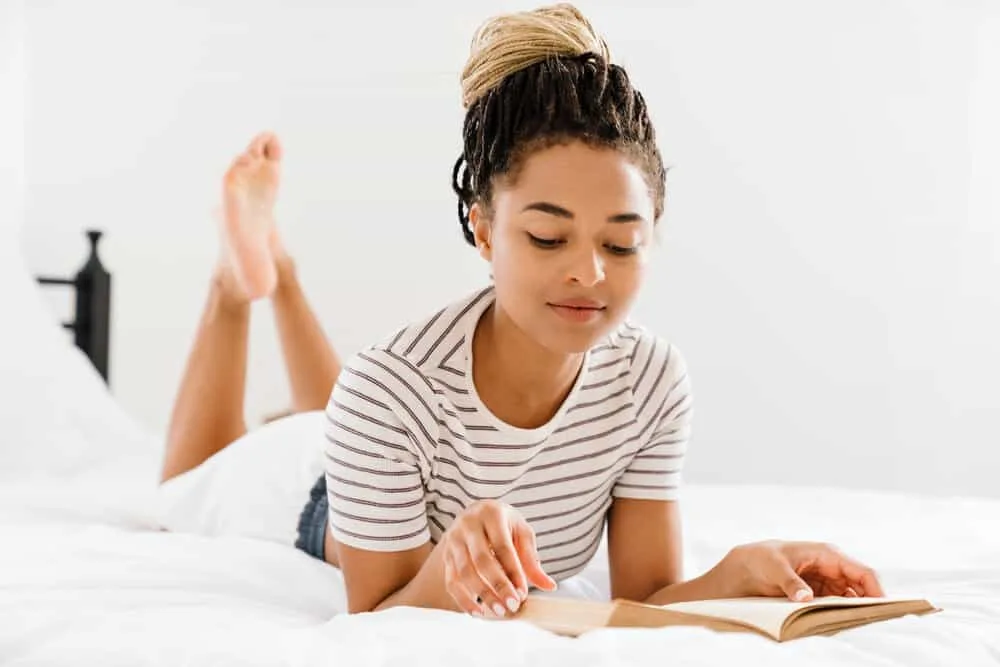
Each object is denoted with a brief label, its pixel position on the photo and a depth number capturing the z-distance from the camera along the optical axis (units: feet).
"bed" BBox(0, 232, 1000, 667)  3.03
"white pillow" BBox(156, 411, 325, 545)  5.35
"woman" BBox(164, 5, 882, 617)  3.58
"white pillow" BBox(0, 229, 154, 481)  6.81
